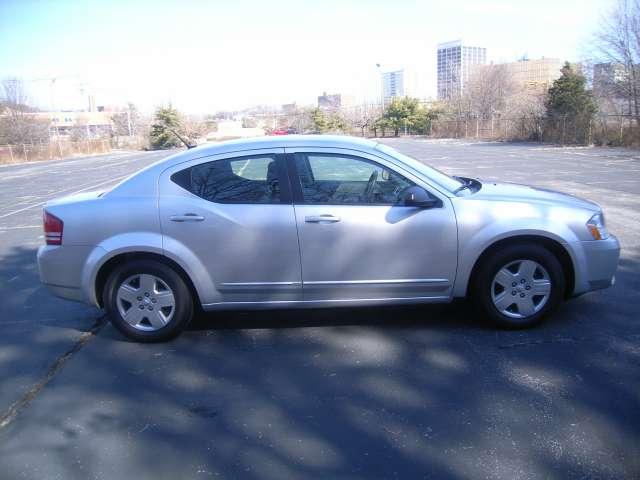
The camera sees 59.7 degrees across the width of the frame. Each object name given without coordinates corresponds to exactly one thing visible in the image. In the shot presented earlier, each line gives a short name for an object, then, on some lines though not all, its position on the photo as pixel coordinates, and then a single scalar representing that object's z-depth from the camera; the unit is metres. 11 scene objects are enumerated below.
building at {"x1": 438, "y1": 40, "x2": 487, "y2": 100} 67.41
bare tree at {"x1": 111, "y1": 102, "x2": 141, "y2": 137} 76.25
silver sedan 4.43
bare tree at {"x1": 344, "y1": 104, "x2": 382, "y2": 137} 65.75
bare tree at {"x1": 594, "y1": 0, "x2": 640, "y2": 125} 29.42
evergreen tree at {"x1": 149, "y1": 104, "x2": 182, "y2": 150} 54.78
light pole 69.11
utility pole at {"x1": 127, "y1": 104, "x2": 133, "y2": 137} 73.63
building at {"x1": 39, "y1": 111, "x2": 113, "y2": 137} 79.38
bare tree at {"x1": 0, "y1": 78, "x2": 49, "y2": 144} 54.06
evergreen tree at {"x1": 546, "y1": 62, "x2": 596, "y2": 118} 31.80
